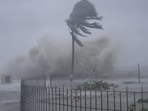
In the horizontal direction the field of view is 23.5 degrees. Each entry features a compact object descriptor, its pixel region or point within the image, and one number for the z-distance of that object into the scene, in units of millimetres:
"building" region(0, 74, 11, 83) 22545
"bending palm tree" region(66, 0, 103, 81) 22359
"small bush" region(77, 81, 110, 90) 11800
